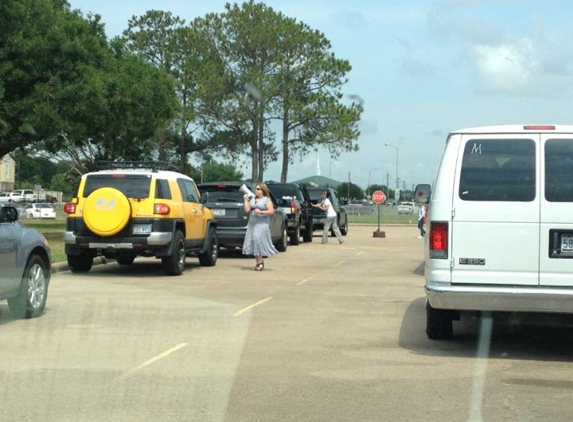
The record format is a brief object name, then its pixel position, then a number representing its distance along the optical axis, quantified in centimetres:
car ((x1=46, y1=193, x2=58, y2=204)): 10382
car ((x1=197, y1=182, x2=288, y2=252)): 2198
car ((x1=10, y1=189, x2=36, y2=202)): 9006
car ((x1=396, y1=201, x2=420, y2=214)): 10181
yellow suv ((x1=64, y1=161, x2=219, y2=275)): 1655
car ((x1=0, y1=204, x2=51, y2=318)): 1073
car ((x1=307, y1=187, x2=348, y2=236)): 3538
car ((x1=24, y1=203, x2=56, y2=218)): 5912
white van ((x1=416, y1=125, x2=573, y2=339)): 893
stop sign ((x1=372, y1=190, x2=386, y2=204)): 4344
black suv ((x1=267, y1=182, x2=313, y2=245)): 2868
